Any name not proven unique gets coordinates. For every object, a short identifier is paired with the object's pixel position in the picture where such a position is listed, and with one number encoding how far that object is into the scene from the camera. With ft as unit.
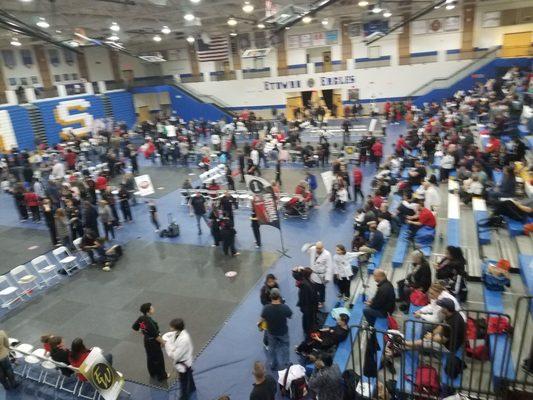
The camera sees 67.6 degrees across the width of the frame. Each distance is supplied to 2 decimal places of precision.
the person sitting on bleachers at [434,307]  19.11
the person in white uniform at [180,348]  18.83
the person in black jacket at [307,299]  22.56
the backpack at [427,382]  16.53
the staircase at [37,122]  84.89
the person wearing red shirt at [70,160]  64.85
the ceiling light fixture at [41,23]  49.96
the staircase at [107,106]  102.93
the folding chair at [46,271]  33.56
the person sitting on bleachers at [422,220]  30.73
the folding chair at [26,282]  32.07
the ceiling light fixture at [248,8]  59.64
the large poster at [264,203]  32.48
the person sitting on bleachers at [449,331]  16.43
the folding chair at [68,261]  35.09
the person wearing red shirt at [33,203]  48.52
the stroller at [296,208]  43.19
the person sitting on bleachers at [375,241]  29.63
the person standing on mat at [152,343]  20.29
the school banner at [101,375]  18.71
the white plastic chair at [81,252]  37.01
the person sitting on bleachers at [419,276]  22.89
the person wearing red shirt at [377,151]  56.18
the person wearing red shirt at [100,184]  49.70
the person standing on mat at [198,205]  39.63
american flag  83.76
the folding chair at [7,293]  30.54
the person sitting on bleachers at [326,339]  21.73
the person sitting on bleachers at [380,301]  21.72
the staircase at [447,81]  87.66
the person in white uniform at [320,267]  25.23
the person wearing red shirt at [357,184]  44.35
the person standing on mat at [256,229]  35.63
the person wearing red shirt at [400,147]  55.11
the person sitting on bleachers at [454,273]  22.91
